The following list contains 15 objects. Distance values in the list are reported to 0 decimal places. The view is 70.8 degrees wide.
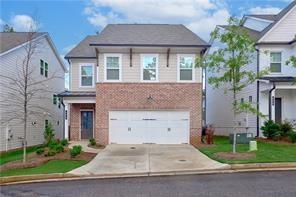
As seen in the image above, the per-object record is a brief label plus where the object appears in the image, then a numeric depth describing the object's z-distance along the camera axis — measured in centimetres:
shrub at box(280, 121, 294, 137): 1175
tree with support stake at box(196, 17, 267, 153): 898
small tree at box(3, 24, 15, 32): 2564
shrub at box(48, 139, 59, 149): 1003
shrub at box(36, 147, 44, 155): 994
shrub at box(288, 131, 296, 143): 1129
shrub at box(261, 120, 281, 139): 1170
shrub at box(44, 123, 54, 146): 1212
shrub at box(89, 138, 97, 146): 1203
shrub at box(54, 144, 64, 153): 984
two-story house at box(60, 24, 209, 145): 1246
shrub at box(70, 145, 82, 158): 918
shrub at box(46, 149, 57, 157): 952
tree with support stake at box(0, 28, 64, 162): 1299
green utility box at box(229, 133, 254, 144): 1136
